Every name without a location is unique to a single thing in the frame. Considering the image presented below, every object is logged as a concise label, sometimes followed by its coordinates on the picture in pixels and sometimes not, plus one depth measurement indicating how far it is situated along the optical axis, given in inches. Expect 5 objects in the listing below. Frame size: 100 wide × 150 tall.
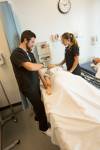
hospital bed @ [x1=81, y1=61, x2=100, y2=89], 60.7
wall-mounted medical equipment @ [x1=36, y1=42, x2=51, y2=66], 69.3
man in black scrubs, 41.5
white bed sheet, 26.6
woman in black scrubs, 56.8
